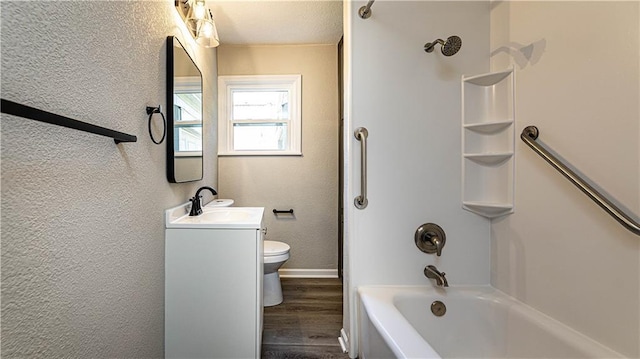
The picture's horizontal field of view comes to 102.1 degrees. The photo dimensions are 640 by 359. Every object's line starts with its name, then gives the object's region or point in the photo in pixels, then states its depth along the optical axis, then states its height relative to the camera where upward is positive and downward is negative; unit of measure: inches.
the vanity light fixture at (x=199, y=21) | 62.8 +41.0
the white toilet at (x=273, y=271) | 79.2 -29.2
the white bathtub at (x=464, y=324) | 40.9 -26.0
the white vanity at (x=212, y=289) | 52.2 -22.2
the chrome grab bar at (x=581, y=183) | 31.3 -0.5
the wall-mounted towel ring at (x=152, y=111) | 45.8 +12.3
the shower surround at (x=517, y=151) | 34.8 +5.1
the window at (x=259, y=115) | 107.3 +27.4
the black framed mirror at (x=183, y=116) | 55.4 +15.8
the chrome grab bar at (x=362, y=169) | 54.1 +2.2
